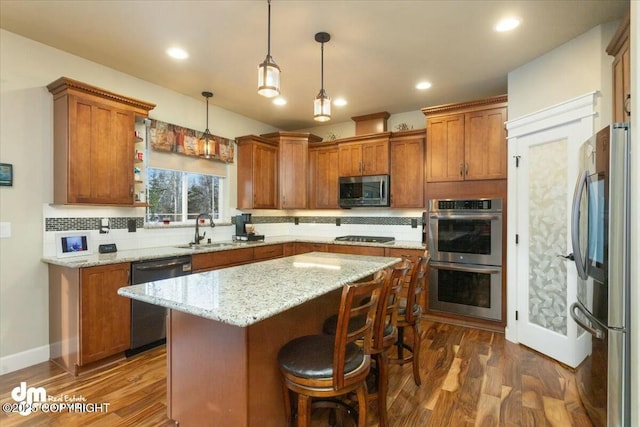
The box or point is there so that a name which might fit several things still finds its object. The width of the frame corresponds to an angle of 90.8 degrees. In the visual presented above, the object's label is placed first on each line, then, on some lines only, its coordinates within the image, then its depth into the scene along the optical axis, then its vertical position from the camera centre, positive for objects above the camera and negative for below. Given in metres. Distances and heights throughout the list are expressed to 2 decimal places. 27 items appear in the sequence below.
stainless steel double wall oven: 3.46 -0.52
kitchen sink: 3.57 -0.41
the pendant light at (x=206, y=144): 3.82 +0.84
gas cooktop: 4.39 -0.40
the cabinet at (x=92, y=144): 2.71 +0.62
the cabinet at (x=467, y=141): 3.47 +0.82
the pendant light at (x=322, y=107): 2.24 +0.74
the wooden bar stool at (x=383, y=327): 1.62 -0.68
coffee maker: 4.49 -0.25
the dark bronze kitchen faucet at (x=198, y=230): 3.91 -0.23
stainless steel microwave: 4.41 +0.30
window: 3.75 +0.22
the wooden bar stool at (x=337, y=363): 1.37 -0.71
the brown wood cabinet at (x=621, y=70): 1.99 +0.96
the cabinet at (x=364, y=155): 4.45 +0.83
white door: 2.66 -0.16
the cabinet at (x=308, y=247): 4.52 -0.52
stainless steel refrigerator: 1.59 -0.31
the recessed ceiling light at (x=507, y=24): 2.44 +1.48
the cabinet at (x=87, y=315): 2.53 -0.87
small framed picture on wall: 2.59 +0.31
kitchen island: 1.36 -0.64
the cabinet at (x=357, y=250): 4.09 -0.51
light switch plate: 2.59 -0.15
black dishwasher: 2.84 -0.93
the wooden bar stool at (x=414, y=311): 2.18 -0.71
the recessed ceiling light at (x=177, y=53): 2.87 +1.48
